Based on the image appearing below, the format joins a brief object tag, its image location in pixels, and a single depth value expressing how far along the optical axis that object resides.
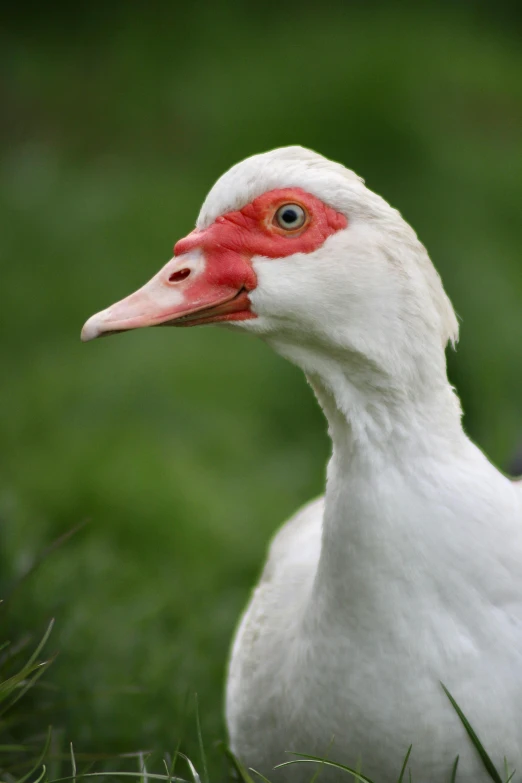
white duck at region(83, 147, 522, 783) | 4.37
